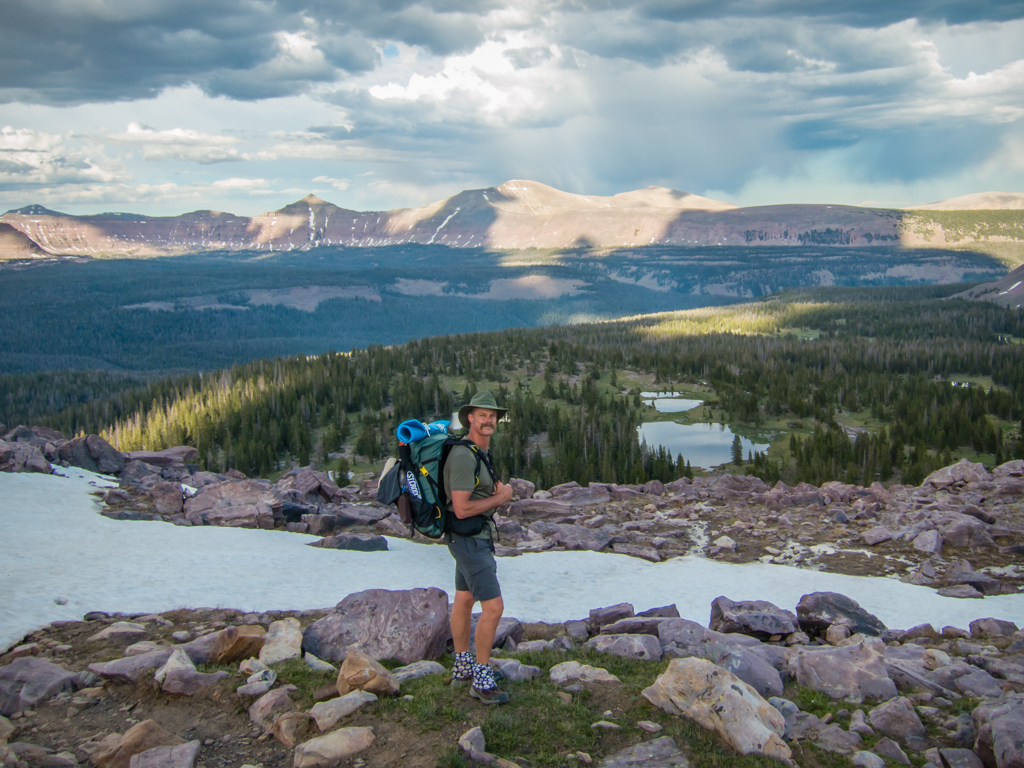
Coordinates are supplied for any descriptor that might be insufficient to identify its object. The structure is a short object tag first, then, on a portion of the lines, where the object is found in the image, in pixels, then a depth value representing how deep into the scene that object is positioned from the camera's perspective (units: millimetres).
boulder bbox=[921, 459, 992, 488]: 28969
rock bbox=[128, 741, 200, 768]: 7488
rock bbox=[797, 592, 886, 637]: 14422
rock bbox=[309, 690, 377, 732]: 8375
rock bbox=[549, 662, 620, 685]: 10109
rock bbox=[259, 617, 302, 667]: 10637
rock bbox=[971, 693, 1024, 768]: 7980
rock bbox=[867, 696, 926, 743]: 9125
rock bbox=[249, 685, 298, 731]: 8633
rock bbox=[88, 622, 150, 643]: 11784
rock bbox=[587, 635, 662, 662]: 11766
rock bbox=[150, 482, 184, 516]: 22391
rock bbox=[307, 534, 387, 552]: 19625
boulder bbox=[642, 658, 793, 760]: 8219
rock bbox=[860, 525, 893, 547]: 22578
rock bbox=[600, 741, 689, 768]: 7816
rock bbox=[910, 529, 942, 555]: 21234
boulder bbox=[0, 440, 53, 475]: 23938
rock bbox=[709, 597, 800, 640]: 13797
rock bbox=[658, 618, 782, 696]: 10531
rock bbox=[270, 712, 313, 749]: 8172
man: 8883
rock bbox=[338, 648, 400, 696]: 9133
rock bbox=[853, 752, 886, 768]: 8195
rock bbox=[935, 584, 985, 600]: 17719
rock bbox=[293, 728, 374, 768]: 7621
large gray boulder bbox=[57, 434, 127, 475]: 28141
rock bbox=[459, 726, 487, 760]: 7730
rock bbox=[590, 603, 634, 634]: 13938
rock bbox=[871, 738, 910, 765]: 8453
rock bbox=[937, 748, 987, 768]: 8364
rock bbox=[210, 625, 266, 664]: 10539
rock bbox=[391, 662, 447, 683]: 9916
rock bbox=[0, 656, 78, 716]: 8953
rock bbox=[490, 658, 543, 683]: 10062
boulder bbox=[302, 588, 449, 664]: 10875
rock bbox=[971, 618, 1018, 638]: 14312
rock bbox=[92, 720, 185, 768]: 7637
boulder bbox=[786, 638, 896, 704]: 10430
